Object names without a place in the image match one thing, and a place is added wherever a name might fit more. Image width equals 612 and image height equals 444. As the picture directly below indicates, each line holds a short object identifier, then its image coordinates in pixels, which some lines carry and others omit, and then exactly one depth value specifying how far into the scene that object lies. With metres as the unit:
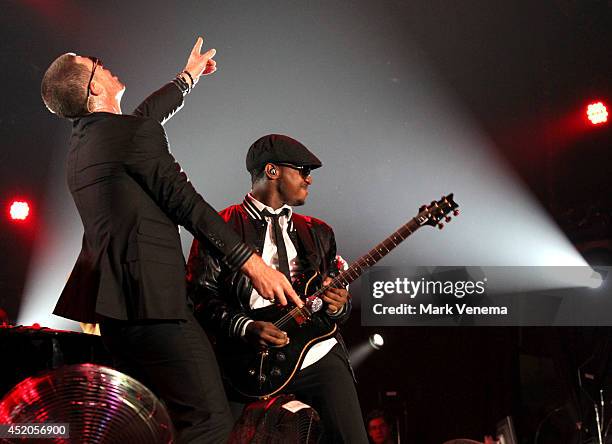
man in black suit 2.20
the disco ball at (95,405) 2.12
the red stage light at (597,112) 6.39
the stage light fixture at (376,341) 7.00
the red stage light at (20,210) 7.16
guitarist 3.18
